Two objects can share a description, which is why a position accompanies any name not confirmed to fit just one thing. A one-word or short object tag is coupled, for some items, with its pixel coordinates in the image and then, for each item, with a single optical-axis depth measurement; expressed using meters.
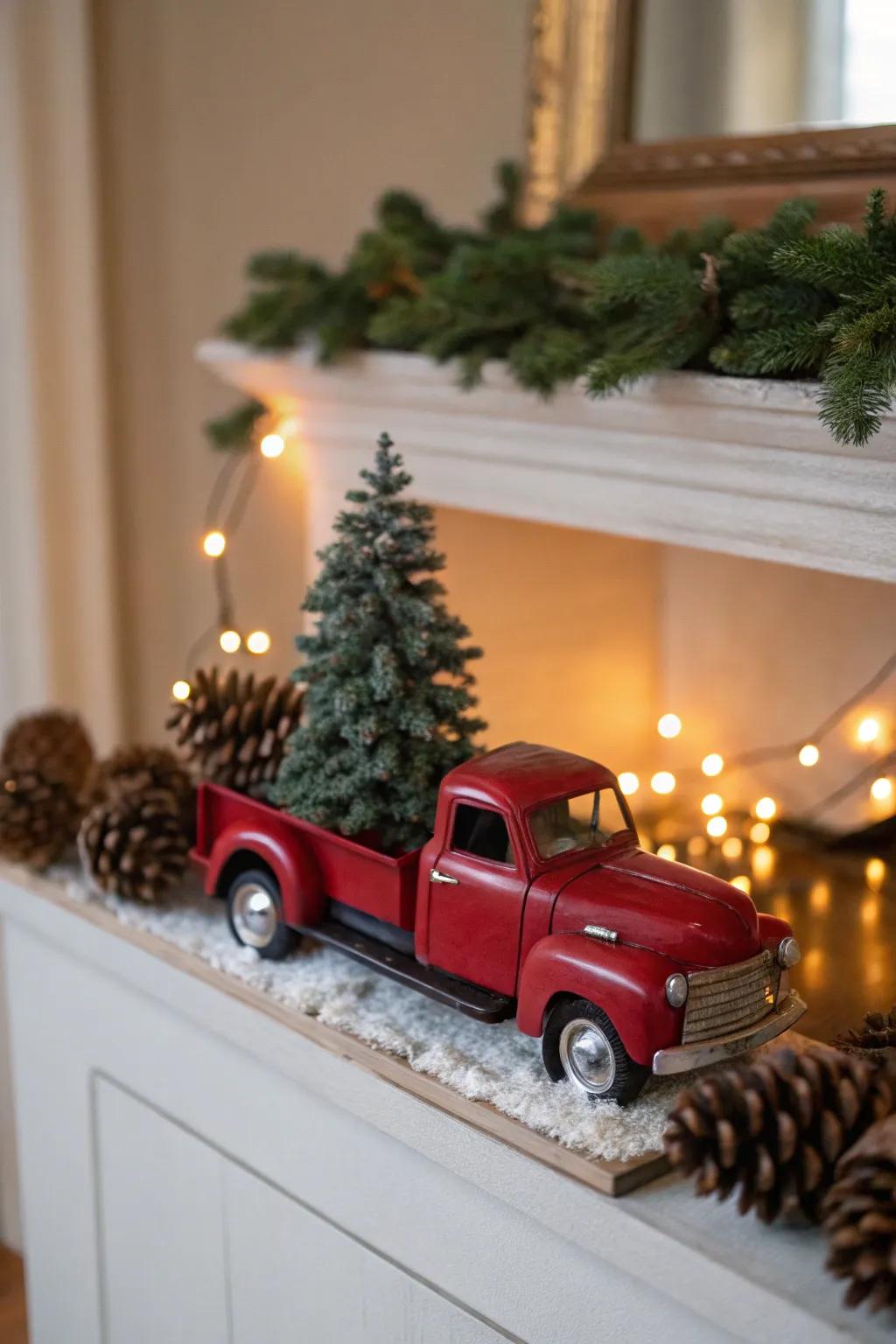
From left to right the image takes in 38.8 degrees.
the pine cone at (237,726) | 1.05
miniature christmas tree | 0.91
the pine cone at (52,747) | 1.19
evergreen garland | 0.77
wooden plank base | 0.73
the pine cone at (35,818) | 1.15
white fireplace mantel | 0.83
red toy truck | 0.75
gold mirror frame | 0.98
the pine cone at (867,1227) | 0.61
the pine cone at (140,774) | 1.10
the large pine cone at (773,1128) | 0.66
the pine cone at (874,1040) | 0.77
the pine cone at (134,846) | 1.06
